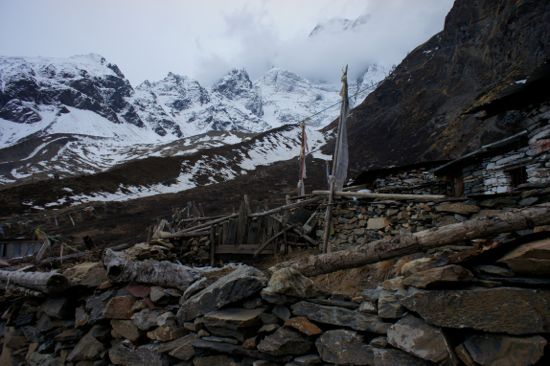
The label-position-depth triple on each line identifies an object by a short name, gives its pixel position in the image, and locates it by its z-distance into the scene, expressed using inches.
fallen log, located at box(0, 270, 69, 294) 184.7
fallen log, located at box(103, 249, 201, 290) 168.2
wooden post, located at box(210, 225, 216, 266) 446.6
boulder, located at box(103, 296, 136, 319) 167.5
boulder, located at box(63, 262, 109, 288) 189.0
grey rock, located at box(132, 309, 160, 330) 156.2
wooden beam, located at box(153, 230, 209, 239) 437.9
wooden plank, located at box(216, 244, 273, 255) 437.4
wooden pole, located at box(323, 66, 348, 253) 336.8
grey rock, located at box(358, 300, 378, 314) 109.3
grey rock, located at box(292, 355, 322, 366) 115.6
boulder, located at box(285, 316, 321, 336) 117.2
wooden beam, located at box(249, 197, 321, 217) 420.2
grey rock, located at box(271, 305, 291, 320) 124.4
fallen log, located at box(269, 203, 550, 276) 104.9
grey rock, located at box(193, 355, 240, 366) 130.4
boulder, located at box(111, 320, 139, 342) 160.1
